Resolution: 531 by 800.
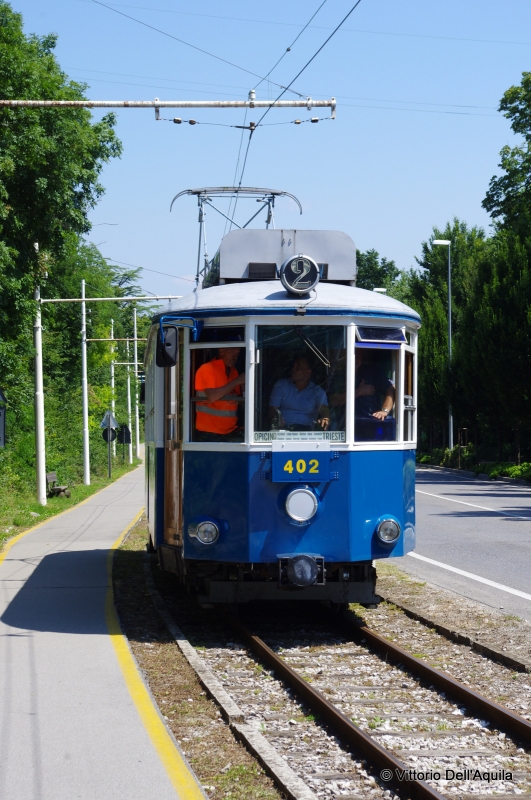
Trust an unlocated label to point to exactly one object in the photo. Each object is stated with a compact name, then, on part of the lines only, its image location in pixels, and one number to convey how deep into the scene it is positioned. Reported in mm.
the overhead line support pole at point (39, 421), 25719
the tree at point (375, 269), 100625
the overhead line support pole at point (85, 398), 36969
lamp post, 50000
